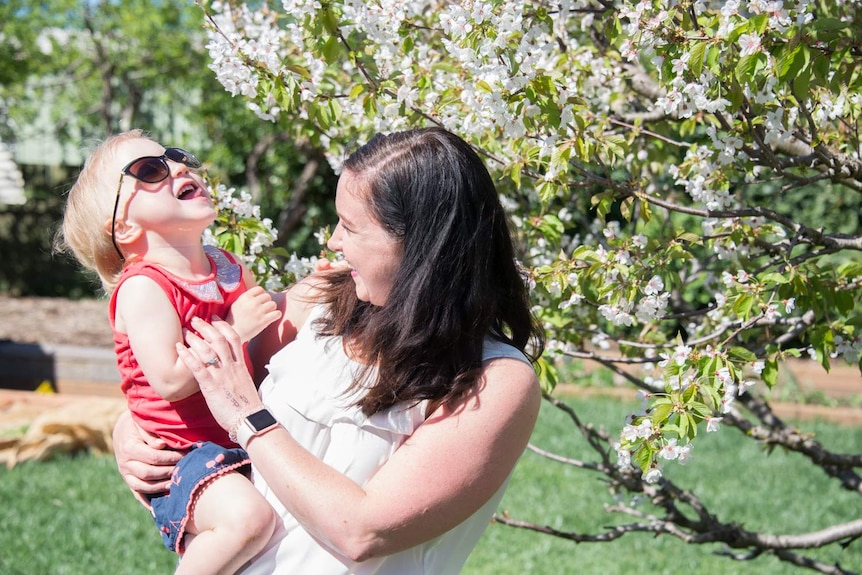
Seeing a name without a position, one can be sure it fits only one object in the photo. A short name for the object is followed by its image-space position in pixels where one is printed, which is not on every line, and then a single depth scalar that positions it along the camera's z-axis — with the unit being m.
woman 1.74
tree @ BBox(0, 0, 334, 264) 9.93
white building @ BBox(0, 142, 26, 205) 11.22
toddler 1.94
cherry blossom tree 2.07
